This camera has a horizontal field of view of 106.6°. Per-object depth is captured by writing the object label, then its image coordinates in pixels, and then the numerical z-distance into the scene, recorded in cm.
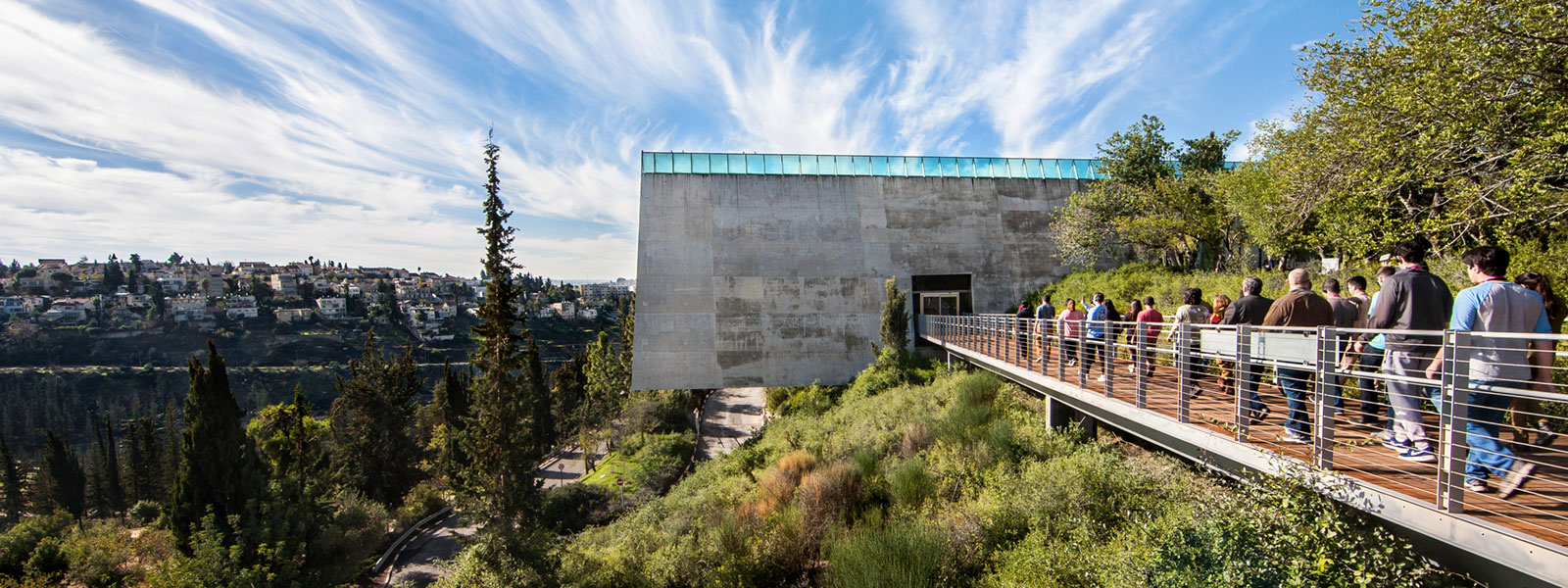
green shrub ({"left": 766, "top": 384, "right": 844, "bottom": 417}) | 2011
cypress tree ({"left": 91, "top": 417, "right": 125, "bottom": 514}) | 4750
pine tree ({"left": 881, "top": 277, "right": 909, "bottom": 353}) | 1922
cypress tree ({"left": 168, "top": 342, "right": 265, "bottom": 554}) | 2352
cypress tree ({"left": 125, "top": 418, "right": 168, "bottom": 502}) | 4041
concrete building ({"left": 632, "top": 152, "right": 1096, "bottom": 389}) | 2112
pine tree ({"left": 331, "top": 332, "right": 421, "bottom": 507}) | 3316
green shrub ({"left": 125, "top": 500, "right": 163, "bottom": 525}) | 3325
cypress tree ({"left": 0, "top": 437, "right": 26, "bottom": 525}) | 4066
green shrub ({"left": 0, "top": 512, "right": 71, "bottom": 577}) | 1984
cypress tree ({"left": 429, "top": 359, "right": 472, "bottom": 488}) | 3312
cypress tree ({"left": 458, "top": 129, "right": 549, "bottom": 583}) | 1612
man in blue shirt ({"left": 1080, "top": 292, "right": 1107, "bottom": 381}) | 781
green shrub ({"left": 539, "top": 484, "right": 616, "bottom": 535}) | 2164
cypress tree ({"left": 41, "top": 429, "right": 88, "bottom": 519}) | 4428
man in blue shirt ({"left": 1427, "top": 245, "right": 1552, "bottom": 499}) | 311
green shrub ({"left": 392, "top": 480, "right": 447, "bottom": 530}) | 2958
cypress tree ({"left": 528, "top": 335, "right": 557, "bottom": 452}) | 3400
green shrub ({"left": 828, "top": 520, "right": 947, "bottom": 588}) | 572
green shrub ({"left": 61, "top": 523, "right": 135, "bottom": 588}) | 2036
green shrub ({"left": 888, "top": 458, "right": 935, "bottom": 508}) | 810
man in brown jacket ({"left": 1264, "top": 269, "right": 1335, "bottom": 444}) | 480
